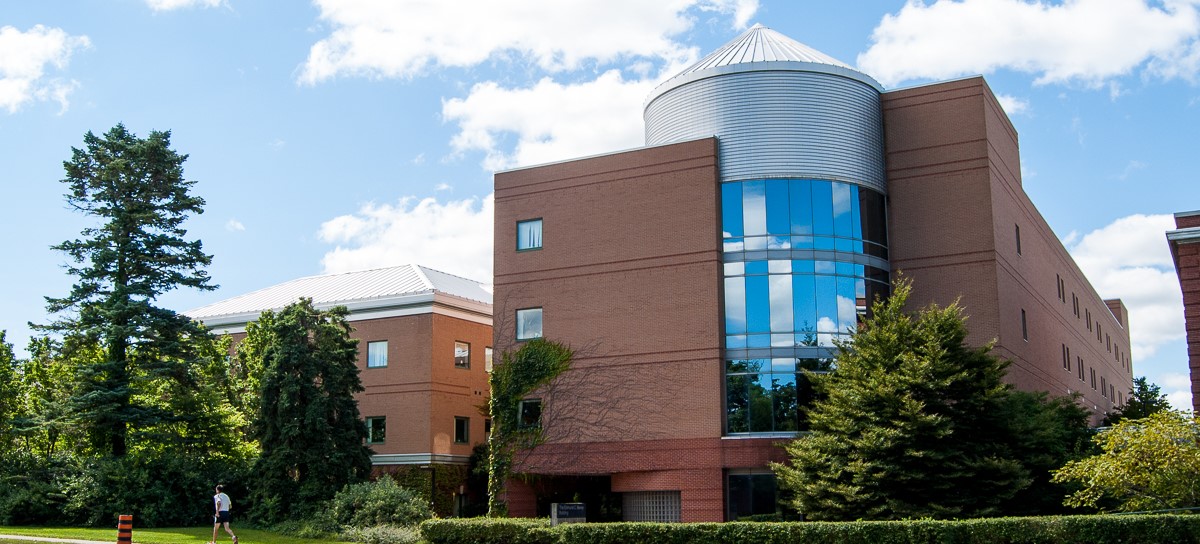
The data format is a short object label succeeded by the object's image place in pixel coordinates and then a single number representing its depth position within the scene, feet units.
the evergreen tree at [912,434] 98.73
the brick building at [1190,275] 103.35
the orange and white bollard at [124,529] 84.02
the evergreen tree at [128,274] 129.29
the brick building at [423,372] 152.66
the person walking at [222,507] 98.78
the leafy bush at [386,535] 111.04
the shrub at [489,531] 99.96
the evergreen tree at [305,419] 127.24
